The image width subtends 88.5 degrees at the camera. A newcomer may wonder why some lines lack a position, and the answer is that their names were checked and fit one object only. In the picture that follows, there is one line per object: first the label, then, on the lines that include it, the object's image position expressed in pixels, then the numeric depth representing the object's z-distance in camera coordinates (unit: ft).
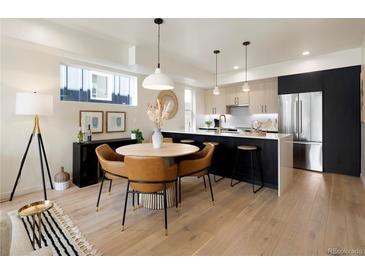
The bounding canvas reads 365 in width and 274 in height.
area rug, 5.54
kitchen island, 10.15
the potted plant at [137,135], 13.74
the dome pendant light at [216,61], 13.33
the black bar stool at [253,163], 11.22
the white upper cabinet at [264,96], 16.77
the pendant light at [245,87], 12.46
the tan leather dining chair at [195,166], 8.10
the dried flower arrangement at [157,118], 8.64
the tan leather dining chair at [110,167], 7.35
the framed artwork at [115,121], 13.21
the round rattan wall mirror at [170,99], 16.61
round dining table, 7.35
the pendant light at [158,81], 8.39
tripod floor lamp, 8.50
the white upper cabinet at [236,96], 18.89
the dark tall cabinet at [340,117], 12.65
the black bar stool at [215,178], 12.21
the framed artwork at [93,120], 12.00
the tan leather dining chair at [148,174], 6.33
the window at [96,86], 11.77
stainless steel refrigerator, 14.14
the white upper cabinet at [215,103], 20.62
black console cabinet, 10.92
